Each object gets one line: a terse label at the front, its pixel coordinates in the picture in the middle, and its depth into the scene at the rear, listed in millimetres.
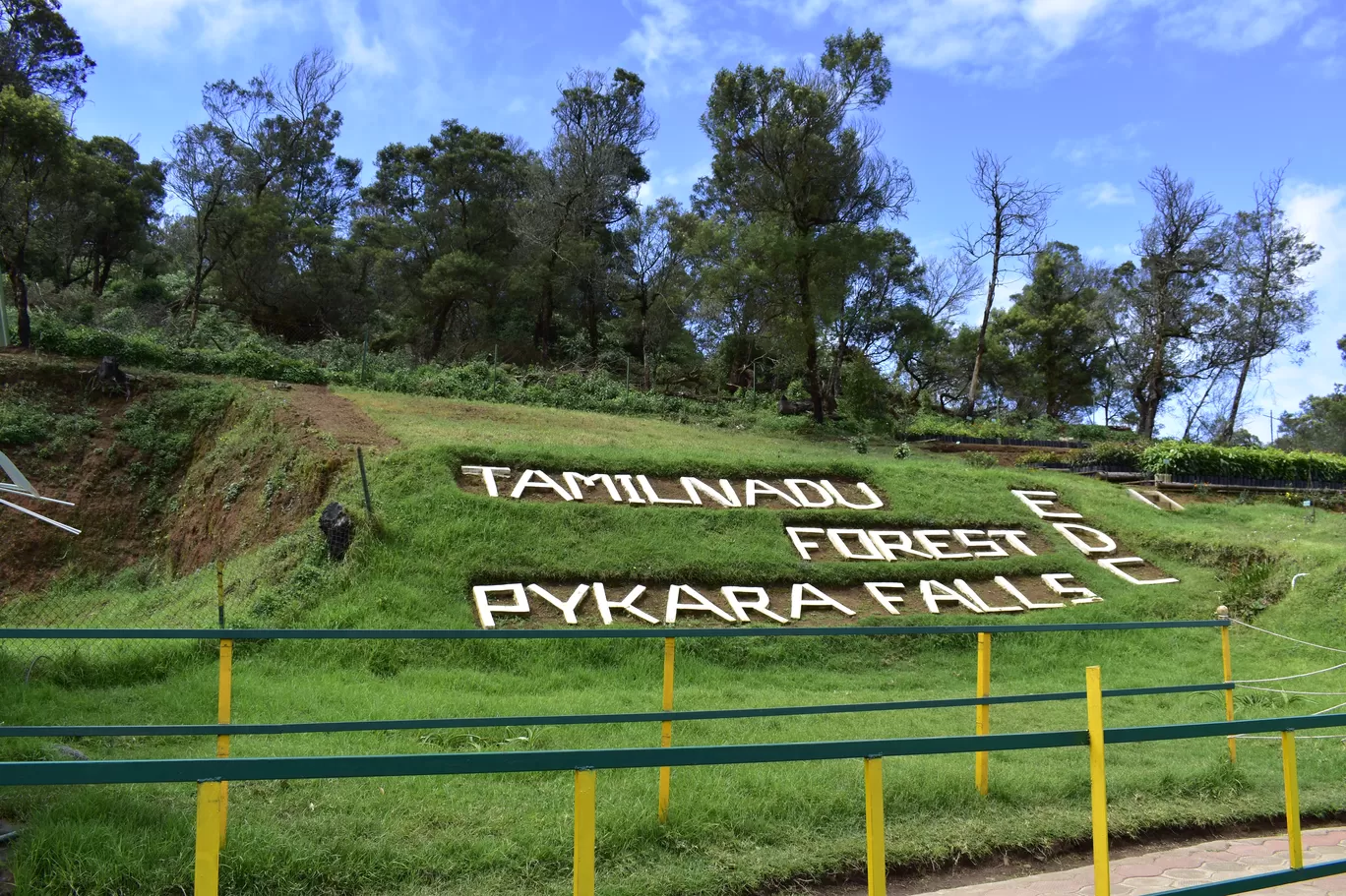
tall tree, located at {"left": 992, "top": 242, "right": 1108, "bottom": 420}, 42000
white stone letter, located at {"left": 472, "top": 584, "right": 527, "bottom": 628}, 10648
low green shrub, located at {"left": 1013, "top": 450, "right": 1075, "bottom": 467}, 23859
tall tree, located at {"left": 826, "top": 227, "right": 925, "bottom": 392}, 35188
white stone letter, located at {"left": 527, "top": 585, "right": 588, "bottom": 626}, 10961
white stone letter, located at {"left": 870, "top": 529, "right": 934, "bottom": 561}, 14273
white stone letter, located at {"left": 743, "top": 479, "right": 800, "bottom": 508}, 15008
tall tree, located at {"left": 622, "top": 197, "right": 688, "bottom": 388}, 36156
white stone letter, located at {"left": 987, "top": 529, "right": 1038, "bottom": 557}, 15230
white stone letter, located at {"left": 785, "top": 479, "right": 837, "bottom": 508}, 15382
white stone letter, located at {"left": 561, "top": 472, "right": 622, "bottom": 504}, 14002
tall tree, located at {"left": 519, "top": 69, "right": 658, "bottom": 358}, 34438
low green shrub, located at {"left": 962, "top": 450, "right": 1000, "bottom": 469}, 22594
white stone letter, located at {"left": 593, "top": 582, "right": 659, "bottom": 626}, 11180
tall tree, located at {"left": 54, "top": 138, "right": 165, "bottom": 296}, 32125
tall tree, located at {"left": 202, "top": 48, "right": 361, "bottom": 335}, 32406
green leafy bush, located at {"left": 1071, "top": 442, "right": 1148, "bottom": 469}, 23531
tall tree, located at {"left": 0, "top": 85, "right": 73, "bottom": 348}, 19859
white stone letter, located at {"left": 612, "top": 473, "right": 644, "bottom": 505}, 14085
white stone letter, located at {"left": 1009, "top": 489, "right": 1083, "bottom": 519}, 16875
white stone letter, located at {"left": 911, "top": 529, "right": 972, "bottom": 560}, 14414
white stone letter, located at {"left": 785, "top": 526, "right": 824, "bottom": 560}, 13766
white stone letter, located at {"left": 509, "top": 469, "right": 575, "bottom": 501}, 13676
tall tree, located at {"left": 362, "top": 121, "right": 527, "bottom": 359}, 35844
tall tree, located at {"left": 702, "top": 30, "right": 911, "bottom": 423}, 26641
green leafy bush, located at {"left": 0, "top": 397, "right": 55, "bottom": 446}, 15781
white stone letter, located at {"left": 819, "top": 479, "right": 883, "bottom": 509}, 15625
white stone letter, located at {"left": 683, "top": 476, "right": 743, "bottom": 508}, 14711
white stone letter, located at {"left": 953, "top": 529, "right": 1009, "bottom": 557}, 14866
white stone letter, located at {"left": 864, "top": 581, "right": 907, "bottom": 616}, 12727
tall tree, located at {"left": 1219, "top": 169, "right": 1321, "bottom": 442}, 35344
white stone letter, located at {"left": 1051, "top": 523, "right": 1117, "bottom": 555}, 15773
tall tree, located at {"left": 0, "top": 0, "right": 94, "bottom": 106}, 29828
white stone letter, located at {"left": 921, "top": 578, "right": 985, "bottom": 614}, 12930
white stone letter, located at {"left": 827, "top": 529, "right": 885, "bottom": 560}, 13984
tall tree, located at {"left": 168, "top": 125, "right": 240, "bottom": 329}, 31734
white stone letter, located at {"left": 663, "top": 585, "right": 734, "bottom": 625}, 11383
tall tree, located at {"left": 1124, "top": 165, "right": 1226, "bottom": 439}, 33569
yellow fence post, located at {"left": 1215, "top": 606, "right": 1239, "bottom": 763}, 6939
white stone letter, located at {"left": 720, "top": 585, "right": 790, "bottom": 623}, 11906
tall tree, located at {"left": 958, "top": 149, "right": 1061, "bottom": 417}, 34125
